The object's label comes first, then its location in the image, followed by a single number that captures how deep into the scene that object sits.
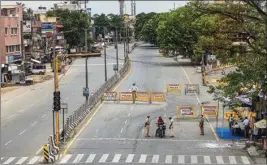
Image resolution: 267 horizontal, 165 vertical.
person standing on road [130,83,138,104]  53.47
